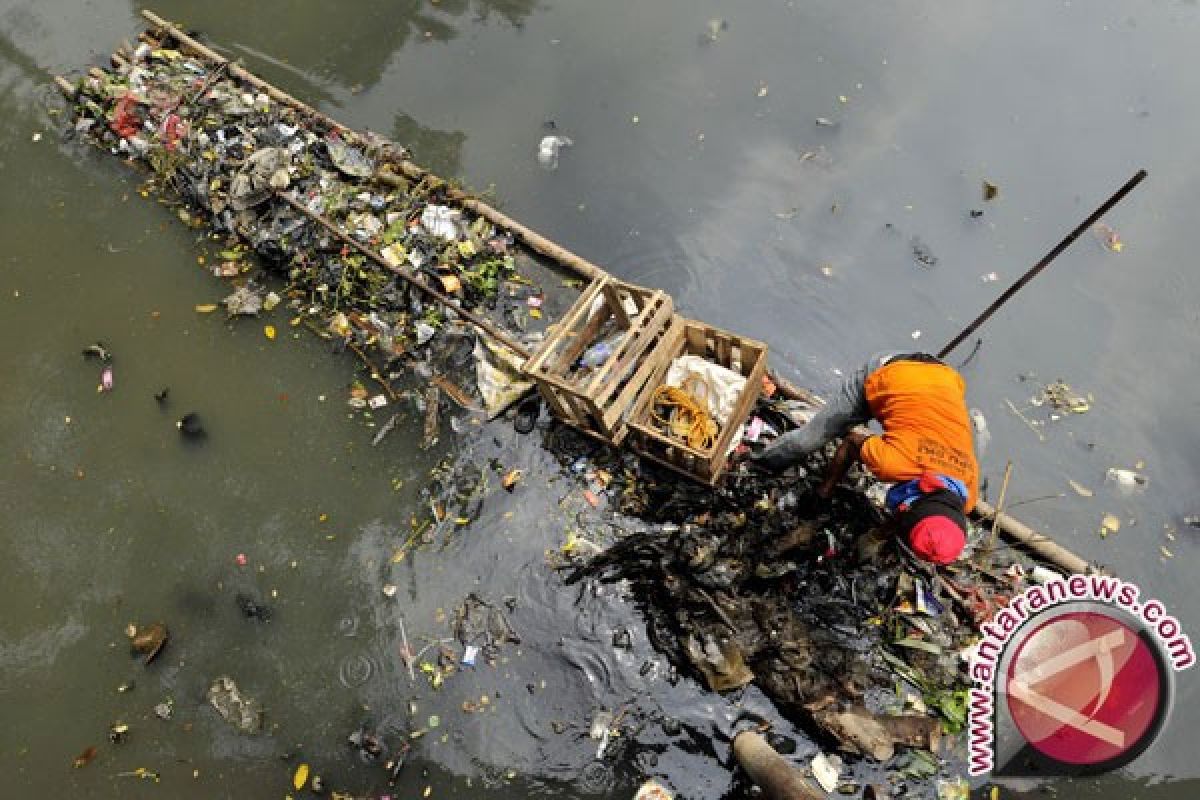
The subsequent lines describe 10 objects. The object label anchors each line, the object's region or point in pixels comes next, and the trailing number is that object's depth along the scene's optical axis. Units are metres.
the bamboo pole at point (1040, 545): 4.58
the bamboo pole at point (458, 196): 5.72
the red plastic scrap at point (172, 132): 6.55
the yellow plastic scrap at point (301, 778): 4.43
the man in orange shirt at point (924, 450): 3.48
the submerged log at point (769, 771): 3.65
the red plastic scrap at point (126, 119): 6.71
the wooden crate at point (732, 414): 4.52
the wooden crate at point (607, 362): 4.49
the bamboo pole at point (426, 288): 5.42
